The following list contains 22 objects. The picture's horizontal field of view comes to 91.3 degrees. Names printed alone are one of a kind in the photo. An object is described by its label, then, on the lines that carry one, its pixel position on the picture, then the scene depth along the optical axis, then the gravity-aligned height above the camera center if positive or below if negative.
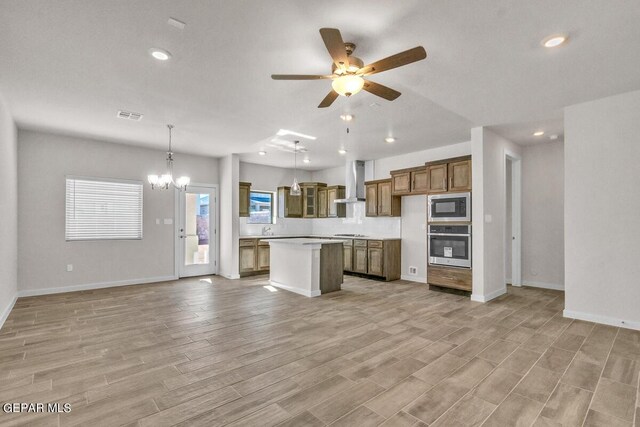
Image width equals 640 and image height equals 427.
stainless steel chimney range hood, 7.83 +0.94
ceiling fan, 2.23 +1.21
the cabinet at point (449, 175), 5.44 +0.78
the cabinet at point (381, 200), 7.06 +0.43
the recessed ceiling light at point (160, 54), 2.83 +1.52
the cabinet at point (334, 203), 8.42 +0.41
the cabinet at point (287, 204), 8.68 +0.39
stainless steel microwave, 5.38 +0.20
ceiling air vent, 4.48 +1.51
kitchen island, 5.50 -0.88
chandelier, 5.41 +0.69
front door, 7.14 -0.34
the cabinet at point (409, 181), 6.30 +0.78
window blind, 5.82 +0.17
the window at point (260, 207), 8.43 +0.30
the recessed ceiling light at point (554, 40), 2.57 +1.50
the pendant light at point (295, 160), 6.35 +1.46
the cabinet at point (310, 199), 8.92 +0.55
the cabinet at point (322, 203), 8.77 +0.42
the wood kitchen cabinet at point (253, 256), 7.40 -0.93
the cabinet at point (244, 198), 7.79 +0.50
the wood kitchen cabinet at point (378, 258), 6.81 -0.89
